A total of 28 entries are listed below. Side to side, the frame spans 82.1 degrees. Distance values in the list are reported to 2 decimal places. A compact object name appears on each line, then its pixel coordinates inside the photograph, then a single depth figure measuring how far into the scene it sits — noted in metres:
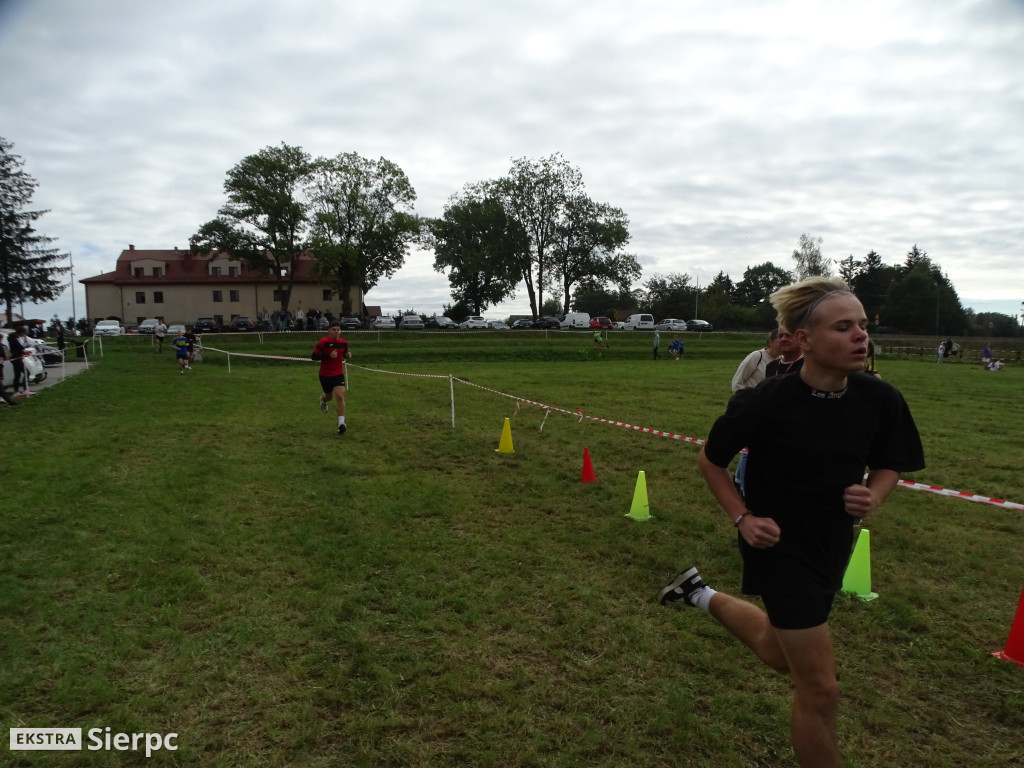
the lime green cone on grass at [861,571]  4.59
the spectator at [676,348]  35.47
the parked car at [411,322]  54.53
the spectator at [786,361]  4.17
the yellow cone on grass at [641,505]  6.31
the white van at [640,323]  59.69
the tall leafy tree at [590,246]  64.50
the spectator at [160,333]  28.95
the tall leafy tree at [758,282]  107.60
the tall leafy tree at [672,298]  84.75
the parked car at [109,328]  45.34
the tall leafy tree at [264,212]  52.00
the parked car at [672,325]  58.34
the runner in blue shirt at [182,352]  21.62
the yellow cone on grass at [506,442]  9.32
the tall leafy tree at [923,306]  68.69
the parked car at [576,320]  59.81
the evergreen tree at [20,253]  45.44
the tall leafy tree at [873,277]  92.75
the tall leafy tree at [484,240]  64.31
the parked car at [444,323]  55.19
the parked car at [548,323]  58.38
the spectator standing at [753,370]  5.57
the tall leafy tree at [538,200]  64.19
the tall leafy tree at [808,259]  71.44
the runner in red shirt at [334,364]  10.56
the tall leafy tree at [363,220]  54.16
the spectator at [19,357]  14.88
